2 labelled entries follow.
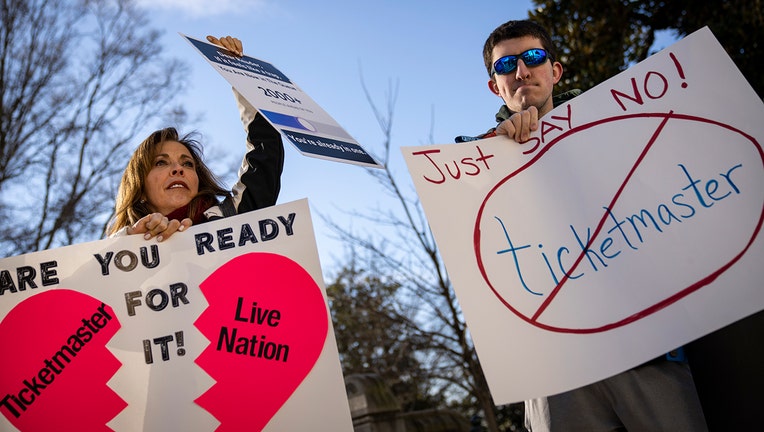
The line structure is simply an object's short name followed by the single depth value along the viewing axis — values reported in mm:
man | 1734
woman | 2400
